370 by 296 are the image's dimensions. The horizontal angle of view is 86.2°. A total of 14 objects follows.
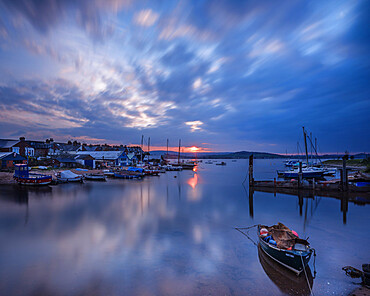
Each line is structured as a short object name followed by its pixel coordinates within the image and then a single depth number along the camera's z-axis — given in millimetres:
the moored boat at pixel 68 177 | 40312
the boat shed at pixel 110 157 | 71750
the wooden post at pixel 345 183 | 30133
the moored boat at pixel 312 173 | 47562
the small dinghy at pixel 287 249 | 9152
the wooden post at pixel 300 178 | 33062
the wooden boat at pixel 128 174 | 51406
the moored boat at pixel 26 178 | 35000
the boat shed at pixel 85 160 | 60562
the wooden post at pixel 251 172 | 36456
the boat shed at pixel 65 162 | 58125
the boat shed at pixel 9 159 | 49500
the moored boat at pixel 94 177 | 44781
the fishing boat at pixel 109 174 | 52219
